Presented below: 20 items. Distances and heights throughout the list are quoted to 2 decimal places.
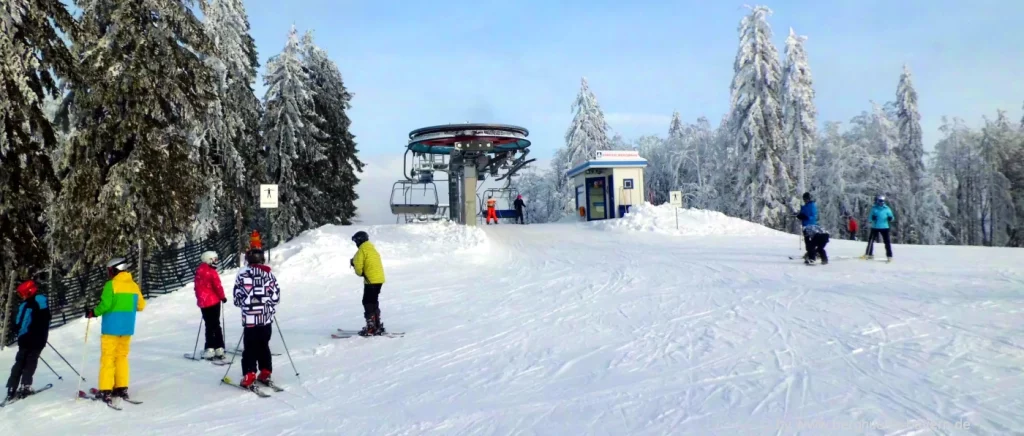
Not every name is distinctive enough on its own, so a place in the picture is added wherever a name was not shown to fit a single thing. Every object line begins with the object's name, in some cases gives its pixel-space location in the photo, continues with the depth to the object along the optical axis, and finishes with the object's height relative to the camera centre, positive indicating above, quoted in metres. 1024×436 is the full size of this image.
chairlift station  26.48 +2.58
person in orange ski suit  34.34 +0.41
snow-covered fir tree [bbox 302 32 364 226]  31.30 +4.53
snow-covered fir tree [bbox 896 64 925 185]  45.12 +5.48
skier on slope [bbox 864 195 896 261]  14.84 -0.32
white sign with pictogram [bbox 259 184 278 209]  17.27 +0.67
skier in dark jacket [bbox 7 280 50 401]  7.88 -1.36
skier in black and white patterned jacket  7.55 -1.06
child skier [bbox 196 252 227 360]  9.23 -1.13
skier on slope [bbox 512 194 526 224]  36.88 +0.48
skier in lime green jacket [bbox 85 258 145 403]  7.43 -1.25
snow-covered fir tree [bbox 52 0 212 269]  15.14 +2.21
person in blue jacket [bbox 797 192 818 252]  15.29 -0.14
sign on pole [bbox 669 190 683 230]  24.55 +0.47
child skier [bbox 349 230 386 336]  10.17 -0.92
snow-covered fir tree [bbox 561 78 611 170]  51.12 +6.73
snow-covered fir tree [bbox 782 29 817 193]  38.59 +6.52
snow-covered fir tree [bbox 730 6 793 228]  37.56 +5.04
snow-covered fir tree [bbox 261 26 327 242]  27.11 +3.69
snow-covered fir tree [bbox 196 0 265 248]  22.12 +3.40
